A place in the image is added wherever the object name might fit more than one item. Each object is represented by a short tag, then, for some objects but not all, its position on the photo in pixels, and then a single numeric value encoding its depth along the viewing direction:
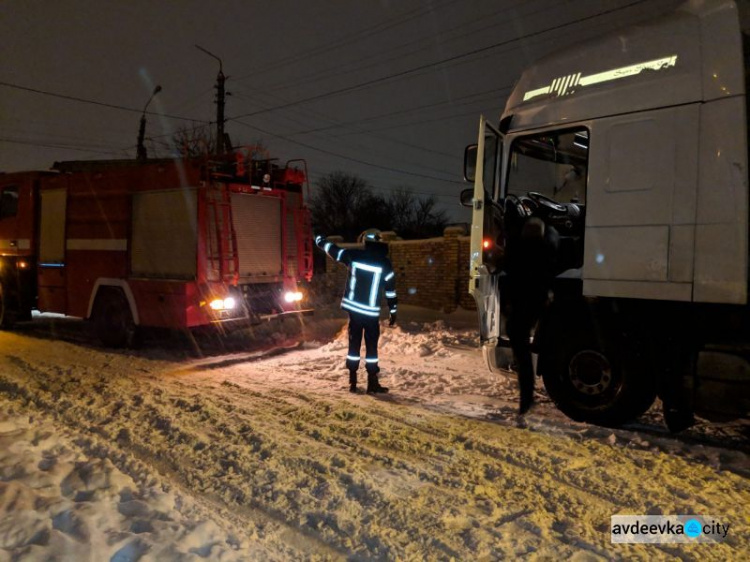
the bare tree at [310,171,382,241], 59.06
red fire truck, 8.46
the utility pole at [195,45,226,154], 24.03
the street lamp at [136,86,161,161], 28.56
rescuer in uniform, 6.66
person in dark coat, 5.21
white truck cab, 4.38
